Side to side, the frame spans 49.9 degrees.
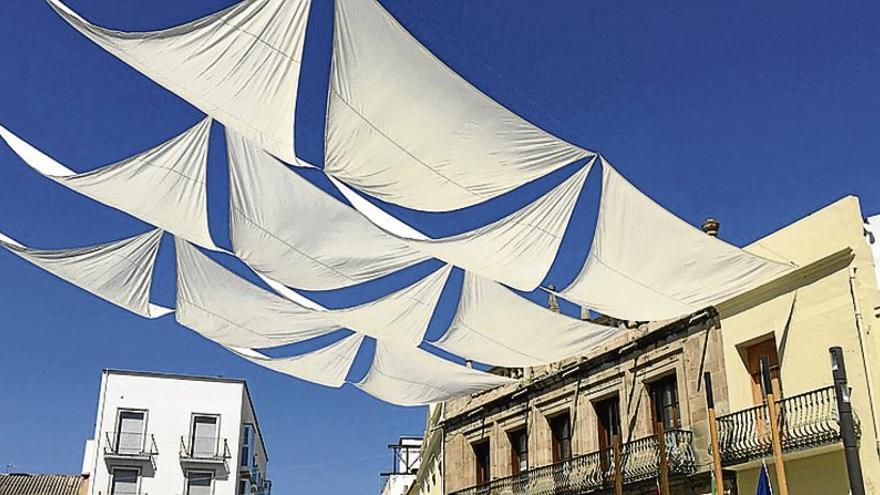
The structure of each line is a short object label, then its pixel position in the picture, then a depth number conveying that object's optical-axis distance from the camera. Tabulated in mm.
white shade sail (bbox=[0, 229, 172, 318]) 10516
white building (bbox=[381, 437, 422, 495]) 39656
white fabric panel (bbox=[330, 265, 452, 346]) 11508
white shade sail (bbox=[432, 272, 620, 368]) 12570
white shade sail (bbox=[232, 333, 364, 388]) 13898
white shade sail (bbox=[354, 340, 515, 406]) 14172
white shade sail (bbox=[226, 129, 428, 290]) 9539
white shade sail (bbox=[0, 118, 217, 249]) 9000
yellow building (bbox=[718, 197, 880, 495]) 11984
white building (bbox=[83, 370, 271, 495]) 37688
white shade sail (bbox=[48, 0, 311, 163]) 6922
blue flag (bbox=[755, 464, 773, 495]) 11047
